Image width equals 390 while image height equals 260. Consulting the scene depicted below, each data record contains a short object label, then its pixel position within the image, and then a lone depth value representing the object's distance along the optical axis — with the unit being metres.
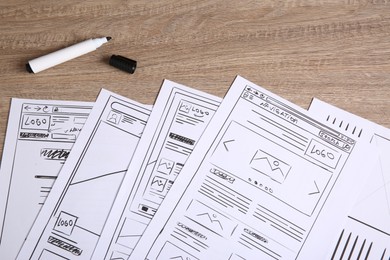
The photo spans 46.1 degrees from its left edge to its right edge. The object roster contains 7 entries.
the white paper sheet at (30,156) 0.77
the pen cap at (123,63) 0.81
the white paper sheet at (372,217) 0.74
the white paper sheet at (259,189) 0.75
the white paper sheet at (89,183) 0.77
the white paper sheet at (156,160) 0.77
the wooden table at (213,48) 0.79
